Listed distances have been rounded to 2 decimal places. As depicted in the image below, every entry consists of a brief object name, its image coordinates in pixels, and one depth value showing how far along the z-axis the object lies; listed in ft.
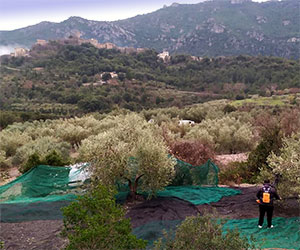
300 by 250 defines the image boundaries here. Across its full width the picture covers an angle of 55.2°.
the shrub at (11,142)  60.70
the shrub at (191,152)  45.37
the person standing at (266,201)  21.68
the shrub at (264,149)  37.24
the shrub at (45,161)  39.22
